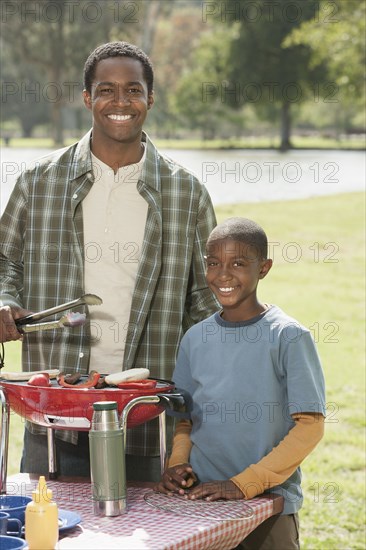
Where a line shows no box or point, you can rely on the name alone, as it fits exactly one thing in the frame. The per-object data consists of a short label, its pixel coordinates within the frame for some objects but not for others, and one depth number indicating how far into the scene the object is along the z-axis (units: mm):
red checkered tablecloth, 4445
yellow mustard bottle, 4318
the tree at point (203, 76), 55383
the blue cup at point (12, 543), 4306
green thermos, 4677
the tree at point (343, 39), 28988
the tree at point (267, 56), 48329
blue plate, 4552
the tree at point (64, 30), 44516
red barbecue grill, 4935
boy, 5019
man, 5901
